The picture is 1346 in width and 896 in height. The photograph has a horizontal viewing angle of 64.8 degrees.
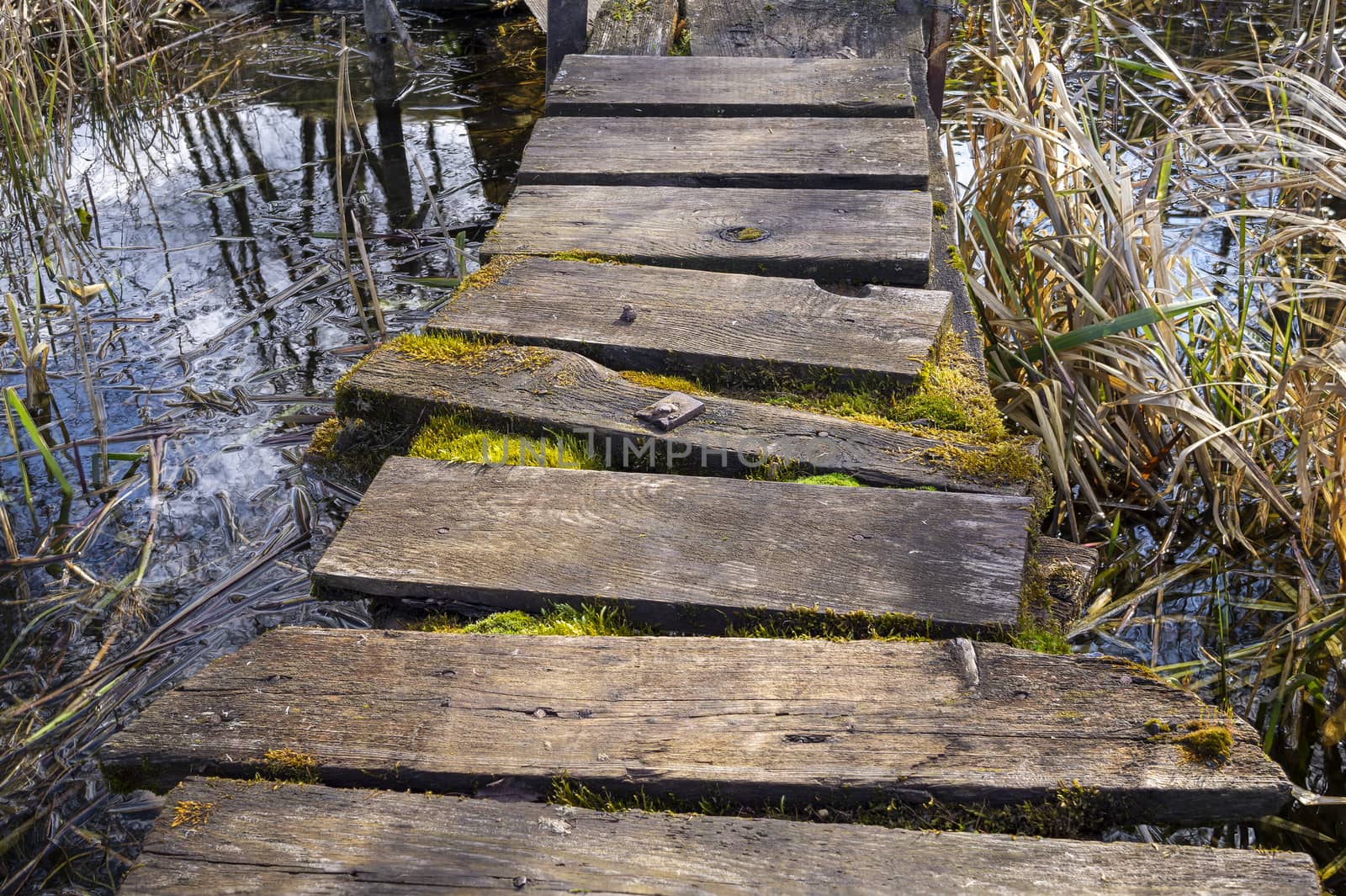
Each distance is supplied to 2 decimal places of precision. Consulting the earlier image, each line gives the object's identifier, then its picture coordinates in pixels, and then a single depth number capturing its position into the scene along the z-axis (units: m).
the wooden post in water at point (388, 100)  4.89
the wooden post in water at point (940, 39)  4.26
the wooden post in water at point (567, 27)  4.17
